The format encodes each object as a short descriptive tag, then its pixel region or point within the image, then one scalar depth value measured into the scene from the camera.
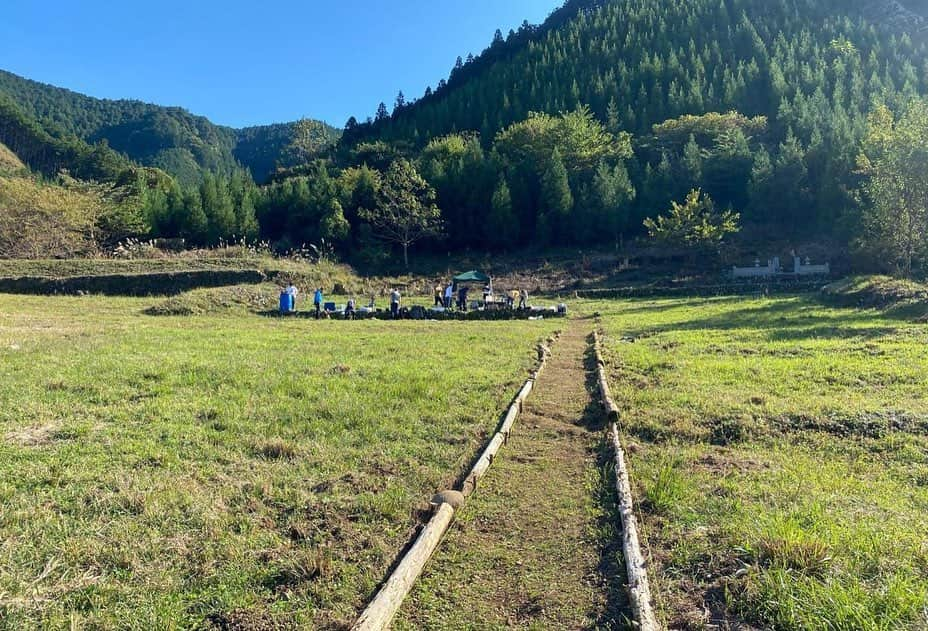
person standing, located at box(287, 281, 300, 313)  23.92
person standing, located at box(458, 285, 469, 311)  24.39
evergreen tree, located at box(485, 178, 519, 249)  48.75
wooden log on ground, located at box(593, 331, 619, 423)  6.93
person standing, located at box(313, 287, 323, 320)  22.92
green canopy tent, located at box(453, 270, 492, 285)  27.03
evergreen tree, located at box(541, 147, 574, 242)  48.44
